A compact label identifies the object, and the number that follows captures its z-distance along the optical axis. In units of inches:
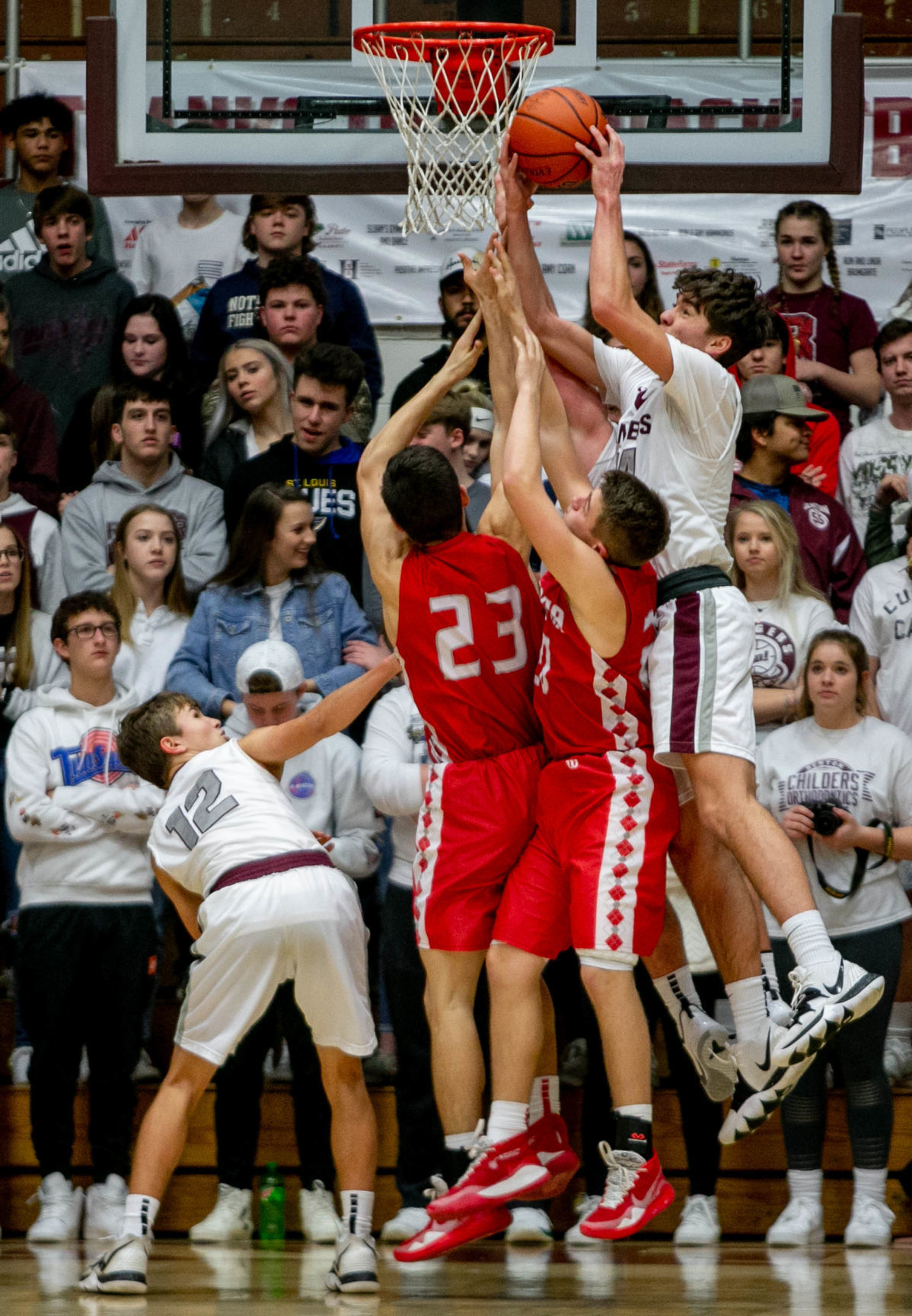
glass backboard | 514.9
